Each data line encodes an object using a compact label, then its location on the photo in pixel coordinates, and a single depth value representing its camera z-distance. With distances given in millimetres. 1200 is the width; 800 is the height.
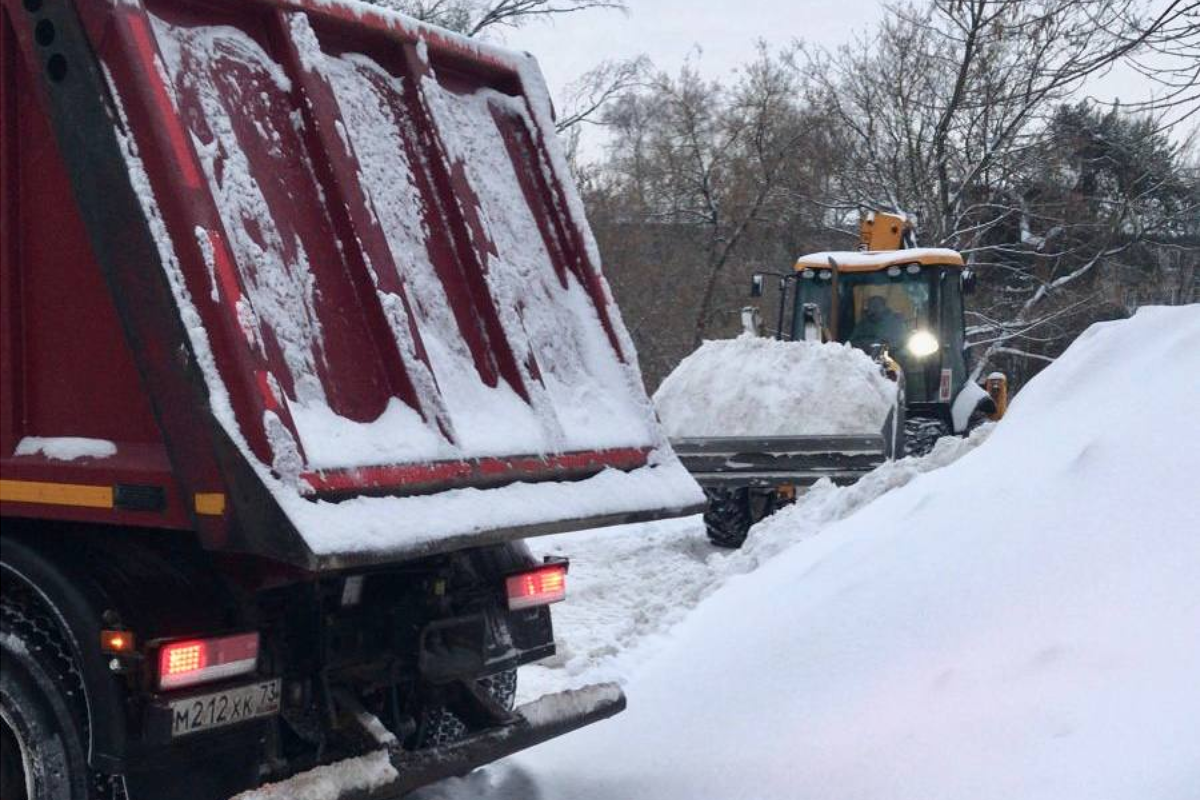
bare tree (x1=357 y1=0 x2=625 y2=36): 24906
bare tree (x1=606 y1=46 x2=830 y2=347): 30812
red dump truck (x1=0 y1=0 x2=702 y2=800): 3328
